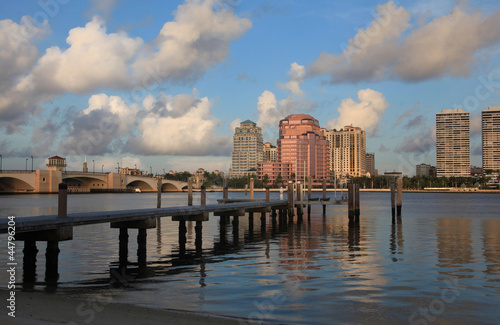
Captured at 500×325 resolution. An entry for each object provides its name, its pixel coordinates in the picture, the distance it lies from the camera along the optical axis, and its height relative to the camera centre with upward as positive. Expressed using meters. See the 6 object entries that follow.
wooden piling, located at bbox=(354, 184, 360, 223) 45.44 -2.30
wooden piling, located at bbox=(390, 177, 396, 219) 47.06 -1.40
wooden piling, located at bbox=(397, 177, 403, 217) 49.02 -1.75
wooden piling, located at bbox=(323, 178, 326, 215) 60.22 -0.92
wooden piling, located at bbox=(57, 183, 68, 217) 18.86 -0.83
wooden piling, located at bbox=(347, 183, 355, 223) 44.88 -1.96
